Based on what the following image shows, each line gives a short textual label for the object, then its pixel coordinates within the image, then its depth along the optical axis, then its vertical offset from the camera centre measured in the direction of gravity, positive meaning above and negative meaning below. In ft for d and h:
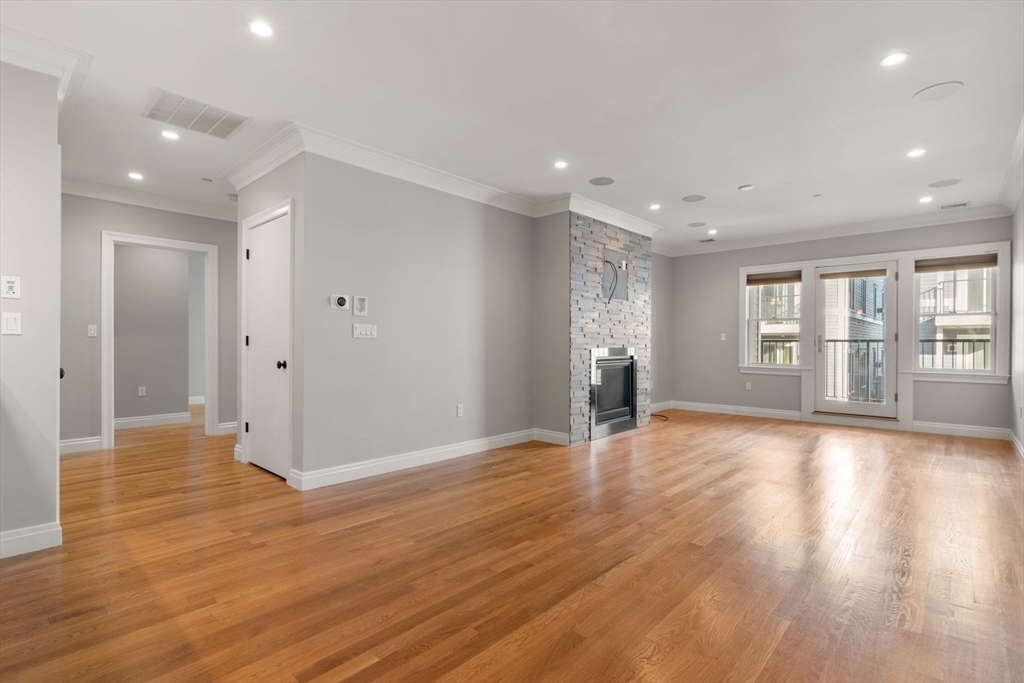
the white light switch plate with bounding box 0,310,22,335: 8.54 +0.29
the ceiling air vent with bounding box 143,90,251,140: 10.78 +5.23
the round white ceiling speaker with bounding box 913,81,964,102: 9.80 +5.12
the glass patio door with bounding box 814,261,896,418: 21.29 -0.03
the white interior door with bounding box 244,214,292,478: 13.00 -0.16
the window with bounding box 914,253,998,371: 19.30 +1.11
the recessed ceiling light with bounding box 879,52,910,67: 8.79 +5.13
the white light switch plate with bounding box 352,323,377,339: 13.24 +0.23
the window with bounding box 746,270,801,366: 23.91 +1.05
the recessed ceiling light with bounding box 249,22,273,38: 8.00 +5.18
